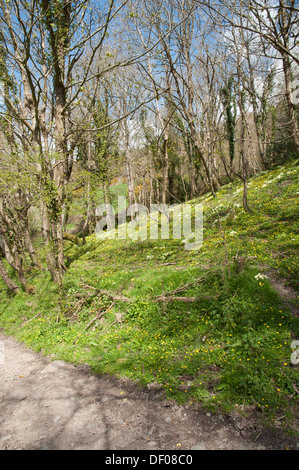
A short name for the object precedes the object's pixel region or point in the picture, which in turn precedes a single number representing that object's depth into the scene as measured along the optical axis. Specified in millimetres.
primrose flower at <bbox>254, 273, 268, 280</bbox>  4370
